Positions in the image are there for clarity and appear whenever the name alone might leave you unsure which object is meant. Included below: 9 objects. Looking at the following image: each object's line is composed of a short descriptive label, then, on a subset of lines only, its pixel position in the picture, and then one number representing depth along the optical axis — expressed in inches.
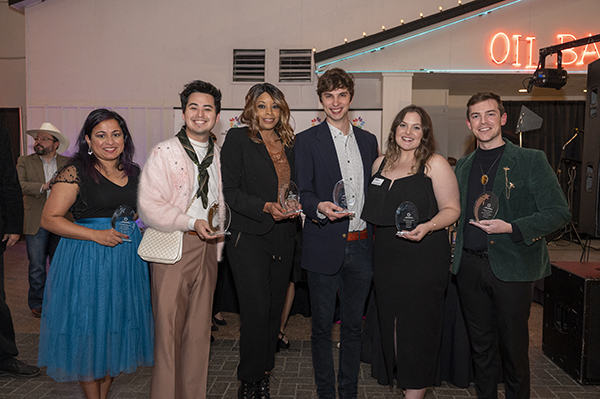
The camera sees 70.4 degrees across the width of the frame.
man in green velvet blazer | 89.5
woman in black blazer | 95.3
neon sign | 281.7
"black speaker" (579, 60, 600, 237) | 124.6
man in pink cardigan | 86.9
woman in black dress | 89.8
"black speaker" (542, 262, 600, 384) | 121.0
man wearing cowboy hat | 189.2
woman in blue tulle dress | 90.7
